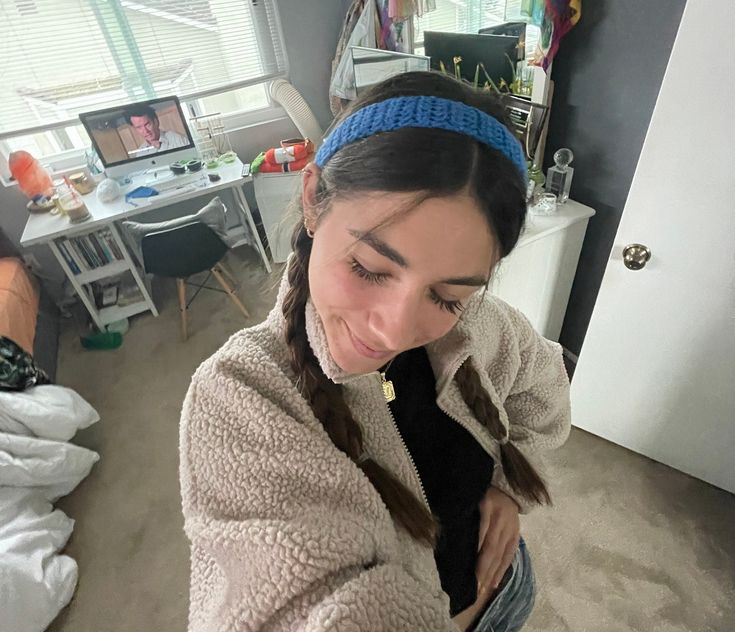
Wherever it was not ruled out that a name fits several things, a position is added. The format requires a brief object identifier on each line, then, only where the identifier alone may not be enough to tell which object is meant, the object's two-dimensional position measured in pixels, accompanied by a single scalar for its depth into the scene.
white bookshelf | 2.26
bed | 1.25
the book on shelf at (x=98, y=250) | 2.31
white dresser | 1.40
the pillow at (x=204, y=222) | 2.11
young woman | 0.44
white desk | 2.14
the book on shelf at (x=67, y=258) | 2.23
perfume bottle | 1.43
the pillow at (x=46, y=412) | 1.52
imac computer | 2.34
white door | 0.87
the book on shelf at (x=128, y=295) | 2.54
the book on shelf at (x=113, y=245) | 2.34
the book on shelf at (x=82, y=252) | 2.27
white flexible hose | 2.87
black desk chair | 2.02
